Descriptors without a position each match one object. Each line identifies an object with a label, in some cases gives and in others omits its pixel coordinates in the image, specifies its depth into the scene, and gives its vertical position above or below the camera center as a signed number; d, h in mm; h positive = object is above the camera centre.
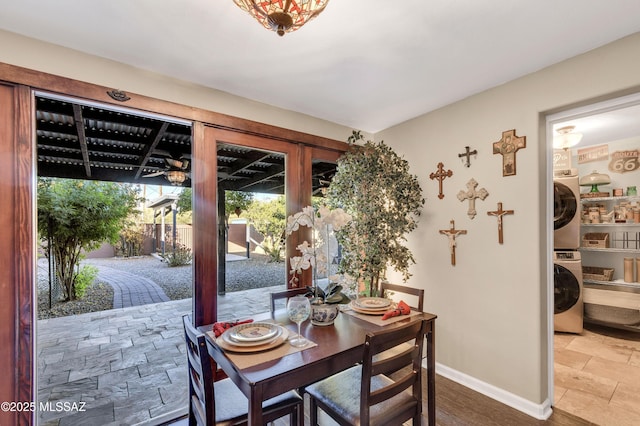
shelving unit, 3457 -943
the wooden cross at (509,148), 2172 +510
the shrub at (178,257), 3194 -538
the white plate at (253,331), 1410 -652
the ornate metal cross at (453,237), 2592 -244
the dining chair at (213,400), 1224 -995
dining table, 1143 -708
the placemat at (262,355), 1250 -679
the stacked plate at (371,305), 1960 -683
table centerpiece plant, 1769 -266
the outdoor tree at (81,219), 3111 -56
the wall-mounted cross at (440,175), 2682 +358
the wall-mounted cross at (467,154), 2463 +516
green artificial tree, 2586 +39
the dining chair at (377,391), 1277 -1007
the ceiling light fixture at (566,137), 2973 +801
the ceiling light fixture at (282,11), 1046 +786
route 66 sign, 3582 +647
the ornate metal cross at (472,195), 2418 +148
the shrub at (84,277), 3254 -748
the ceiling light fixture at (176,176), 3473 +474
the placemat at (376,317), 1796 -716
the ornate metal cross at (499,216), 2266 -39
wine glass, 1583 -558
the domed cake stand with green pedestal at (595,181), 3752 +410
